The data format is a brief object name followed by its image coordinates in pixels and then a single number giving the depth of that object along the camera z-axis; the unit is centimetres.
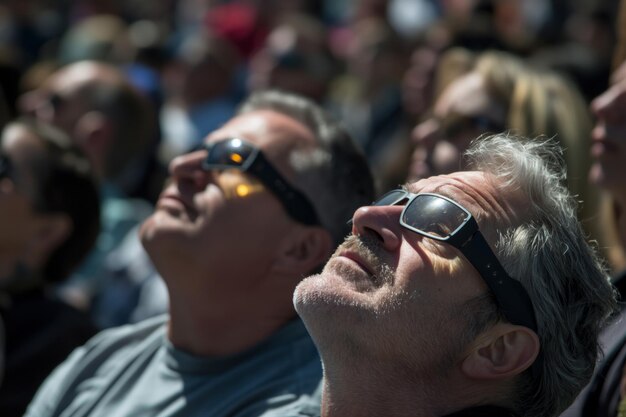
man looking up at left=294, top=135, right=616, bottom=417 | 227
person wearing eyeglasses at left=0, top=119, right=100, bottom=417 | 380
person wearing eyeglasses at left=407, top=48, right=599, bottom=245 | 390
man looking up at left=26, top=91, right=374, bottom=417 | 299
